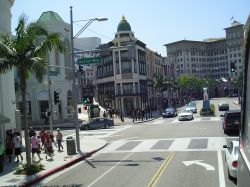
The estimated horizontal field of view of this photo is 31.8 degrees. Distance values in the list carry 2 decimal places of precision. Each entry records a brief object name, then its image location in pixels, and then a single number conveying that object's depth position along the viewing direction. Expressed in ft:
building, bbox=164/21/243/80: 635.25
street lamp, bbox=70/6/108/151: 91.35
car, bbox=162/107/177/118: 208.85
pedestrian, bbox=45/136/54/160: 83.25
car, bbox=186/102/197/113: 225.56
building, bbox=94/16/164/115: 265.95
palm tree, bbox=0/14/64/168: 62.49
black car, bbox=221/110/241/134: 103.85
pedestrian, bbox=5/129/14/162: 78.27
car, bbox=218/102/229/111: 225.35
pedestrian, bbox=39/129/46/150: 88.28
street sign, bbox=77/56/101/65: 94.43
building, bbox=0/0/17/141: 86.84
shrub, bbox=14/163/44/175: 62.68
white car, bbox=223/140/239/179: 44.55
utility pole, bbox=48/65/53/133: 108.91
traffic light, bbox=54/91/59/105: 121.64
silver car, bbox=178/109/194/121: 173.47
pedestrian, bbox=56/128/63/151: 91.82
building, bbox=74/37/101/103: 491.31
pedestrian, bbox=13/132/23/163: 76.89
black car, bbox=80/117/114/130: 163.43
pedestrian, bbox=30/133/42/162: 76.95
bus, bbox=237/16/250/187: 13.23
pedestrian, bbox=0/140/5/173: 66.31
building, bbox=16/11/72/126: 198.80
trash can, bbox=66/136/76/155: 85.53
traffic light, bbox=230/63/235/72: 123.69
